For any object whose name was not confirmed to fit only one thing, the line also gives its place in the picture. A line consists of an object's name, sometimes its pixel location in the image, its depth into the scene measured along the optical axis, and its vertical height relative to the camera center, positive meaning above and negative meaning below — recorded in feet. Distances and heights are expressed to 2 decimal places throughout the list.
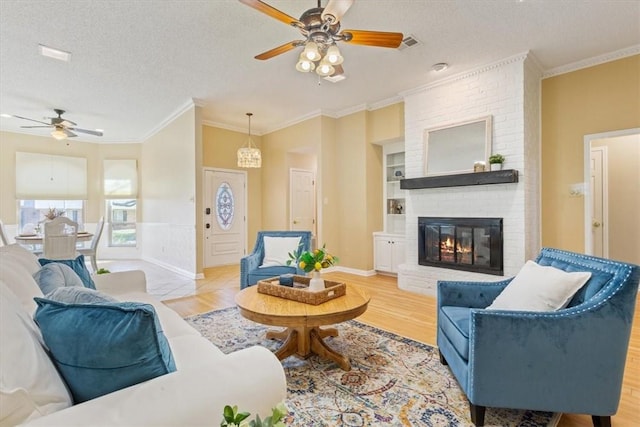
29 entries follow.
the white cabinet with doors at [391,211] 18.20 -0.01
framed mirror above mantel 13.47 +2.84
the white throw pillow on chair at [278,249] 13.03 -1.55
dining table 16.12 -1.27
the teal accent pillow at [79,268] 7.28 -1.30
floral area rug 5.80 -3.76
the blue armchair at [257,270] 12.21 -2.24
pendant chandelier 19.15 +3.27
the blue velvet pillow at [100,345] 3.12 -1.30
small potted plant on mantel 12.72 +1.95
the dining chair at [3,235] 16.20 -1.07
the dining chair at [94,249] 18.66 -2.11
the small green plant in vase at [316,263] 8.09 -1.33
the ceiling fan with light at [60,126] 18.06 +4.98
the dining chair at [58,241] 15.31 -1.32
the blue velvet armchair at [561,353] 5.06 -2.34
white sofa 2.72 -1.75
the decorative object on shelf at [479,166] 13.21 +1.83
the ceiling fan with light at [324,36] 7.23 +4.53
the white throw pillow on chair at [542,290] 5.62 -1.48
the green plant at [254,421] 2.20 -1.46
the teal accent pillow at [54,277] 5.35 -1.14
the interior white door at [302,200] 22.40 +0.85
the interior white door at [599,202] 15.76 +0.36
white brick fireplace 12.51 +2.39
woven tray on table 7.52 -1.99
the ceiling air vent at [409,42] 11.02 +6.00
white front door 21.48 -0.35
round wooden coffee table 6.80 -2.24
